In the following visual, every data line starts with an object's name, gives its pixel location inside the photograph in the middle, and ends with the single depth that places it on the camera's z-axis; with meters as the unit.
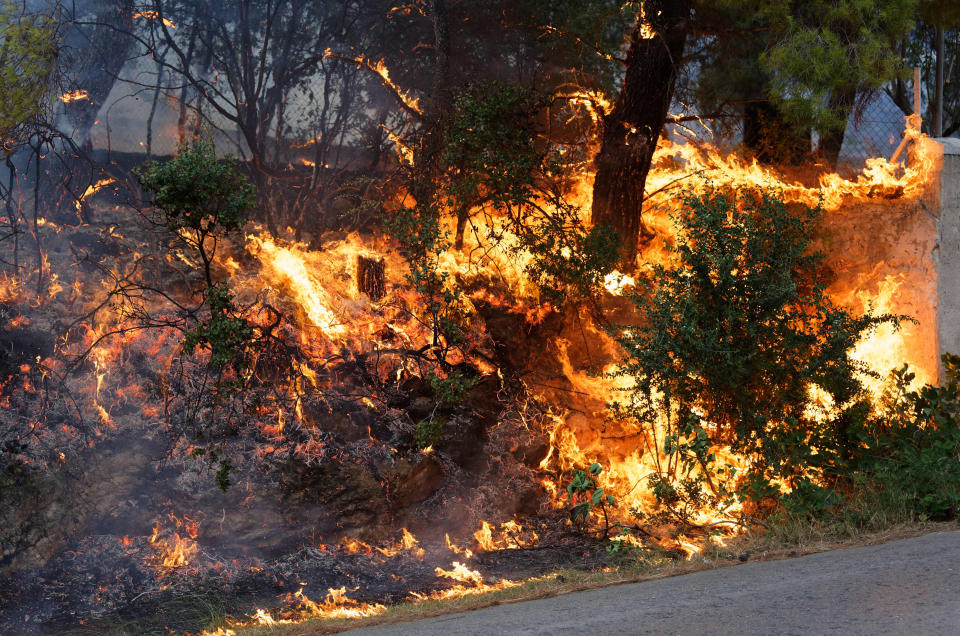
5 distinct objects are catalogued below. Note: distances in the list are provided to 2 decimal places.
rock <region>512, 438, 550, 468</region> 10.33
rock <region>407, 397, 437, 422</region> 10.28
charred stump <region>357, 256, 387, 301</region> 10.95
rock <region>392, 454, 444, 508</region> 9.62
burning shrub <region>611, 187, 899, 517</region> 7.73
